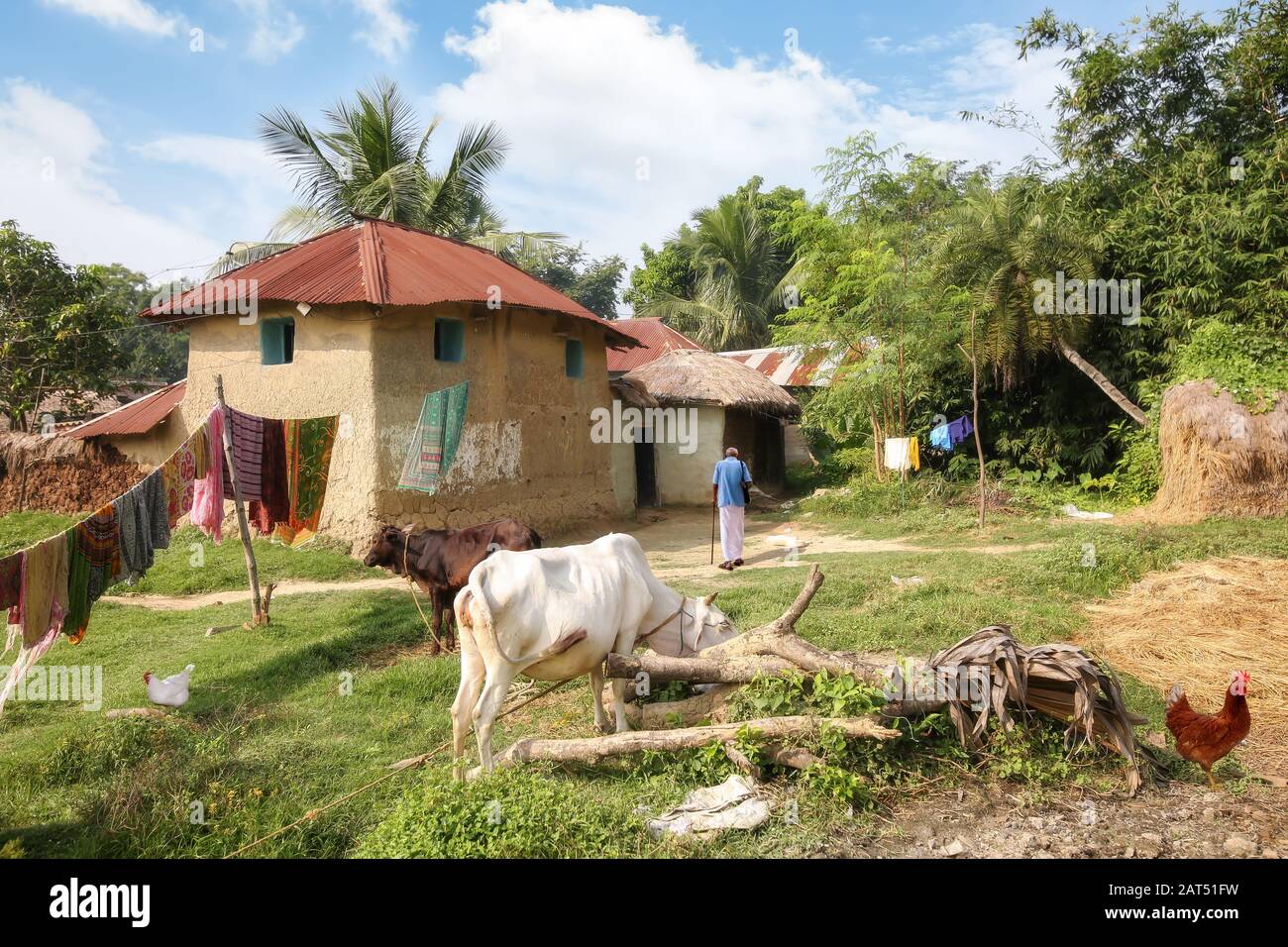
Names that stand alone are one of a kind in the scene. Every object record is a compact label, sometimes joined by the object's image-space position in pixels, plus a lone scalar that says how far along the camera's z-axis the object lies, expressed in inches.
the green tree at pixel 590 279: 1759.4
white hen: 245.0
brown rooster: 174.9
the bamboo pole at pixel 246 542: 335.0
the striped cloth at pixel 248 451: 356.2
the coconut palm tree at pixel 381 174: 761.0
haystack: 496.7
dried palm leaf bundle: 183.5
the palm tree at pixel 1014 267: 614.9
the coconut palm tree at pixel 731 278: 1268.5
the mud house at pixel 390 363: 486.6
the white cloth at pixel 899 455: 654.5
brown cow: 318.3
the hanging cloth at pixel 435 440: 444.5
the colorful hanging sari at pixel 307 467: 378.9
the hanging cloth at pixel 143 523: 281.9
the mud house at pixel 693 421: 773.3
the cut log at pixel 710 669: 206.7
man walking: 472.4
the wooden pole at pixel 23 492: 577.3
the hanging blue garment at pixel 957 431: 690.8
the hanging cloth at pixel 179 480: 309.3
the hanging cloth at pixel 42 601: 235.1
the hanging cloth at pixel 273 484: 374.9
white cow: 197.2
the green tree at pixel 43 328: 622.8
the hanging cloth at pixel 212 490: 339.9
